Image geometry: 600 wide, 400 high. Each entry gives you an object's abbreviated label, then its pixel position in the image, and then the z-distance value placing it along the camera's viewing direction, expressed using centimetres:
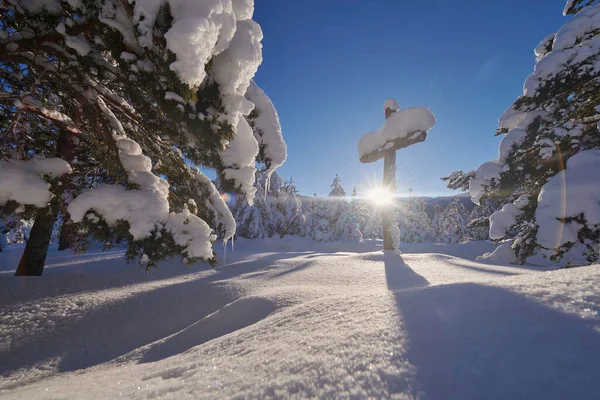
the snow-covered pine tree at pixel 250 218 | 2192
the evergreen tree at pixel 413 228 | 3684
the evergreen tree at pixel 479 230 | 3431
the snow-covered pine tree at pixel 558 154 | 359
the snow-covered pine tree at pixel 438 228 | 3956
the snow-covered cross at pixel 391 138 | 724
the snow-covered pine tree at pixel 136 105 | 146
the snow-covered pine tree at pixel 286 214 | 2442
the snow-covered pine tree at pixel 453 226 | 3612
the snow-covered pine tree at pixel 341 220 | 2812
